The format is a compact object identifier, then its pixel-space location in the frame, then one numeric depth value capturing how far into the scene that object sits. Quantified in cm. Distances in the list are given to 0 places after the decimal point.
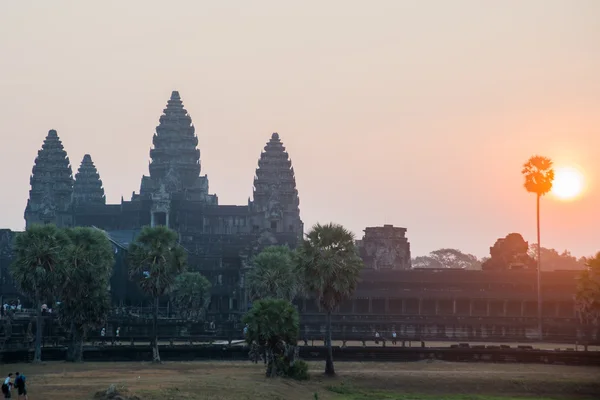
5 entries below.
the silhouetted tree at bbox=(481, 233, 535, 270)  19538
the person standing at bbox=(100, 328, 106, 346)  11727
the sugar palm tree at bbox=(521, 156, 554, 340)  16338
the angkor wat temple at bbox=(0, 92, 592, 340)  15162
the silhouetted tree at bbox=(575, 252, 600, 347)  12594
